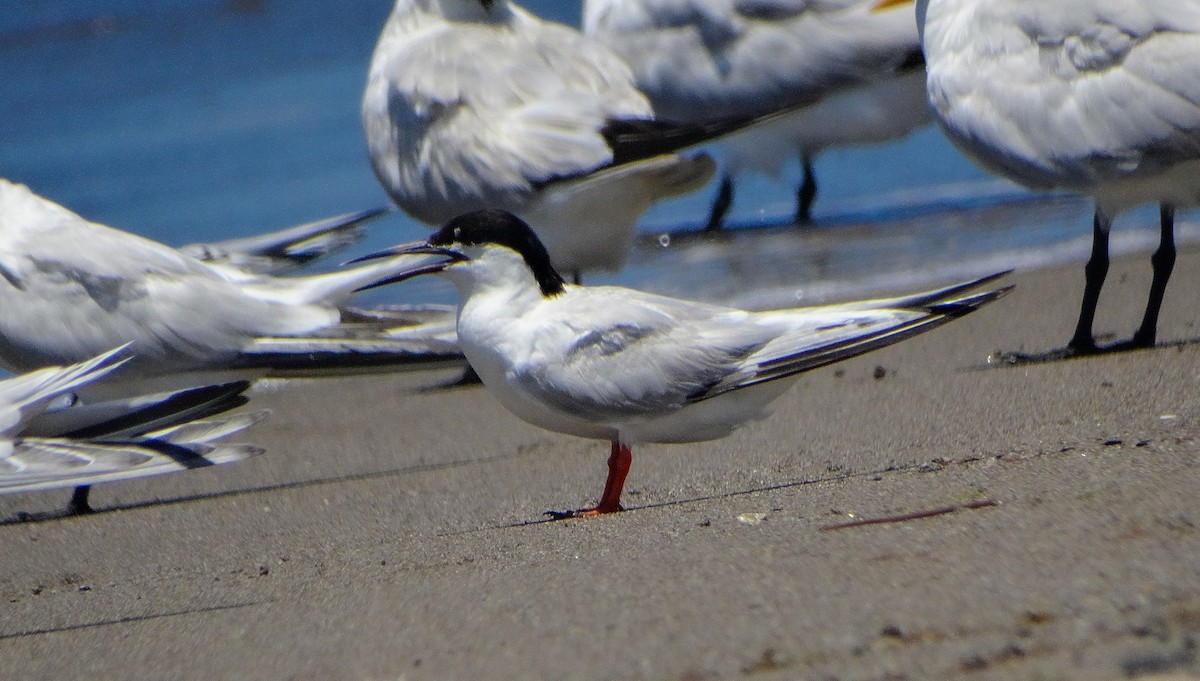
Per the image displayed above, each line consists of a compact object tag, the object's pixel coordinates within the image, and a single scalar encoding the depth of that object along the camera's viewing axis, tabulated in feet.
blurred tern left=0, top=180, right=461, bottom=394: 29.30
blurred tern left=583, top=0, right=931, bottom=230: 49.55
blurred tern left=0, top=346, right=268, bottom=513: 20.75
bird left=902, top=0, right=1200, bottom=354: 27.53
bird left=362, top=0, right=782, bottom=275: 33.81
